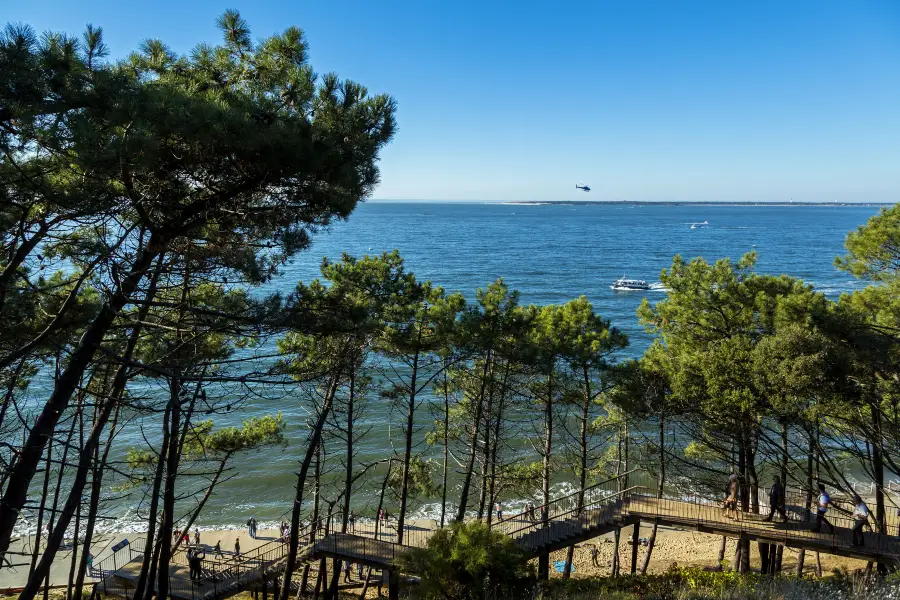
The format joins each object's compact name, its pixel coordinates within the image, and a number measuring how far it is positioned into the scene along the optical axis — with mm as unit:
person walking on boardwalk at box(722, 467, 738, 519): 13584
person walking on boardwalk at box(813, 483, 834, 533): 12301
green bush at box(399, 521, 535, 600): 9117
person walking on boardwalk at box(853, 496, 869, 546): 12195
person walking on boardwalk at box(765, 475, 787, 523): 13118
